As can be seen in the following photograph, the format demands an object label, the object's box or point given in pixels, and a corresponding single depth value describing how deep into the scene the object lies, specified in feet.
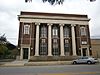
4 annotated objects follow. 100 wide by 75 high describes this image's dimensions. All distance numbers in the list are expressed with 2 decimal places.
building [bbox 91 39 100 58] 74.18
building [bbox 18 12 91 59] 66.80
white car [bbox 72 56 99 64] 45.72
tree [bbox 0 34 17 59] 68.48
